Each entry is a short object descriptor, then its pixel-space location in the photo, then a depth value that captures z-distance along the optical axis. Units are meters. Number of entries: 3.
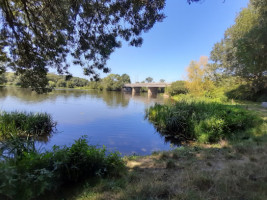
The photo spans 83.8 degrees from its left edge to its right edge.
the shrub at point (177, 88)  35.50
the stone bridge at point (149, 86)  49.88
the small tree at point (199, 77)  23.41
